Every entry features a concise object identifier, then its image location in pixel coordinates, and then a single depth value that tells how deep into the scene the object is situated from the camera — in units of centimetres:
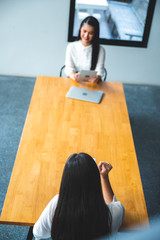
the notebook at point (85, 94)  253
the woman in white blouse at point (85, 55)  286
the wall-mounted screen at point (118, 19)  391
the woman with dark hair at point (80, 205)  110
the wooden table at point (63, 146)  152
